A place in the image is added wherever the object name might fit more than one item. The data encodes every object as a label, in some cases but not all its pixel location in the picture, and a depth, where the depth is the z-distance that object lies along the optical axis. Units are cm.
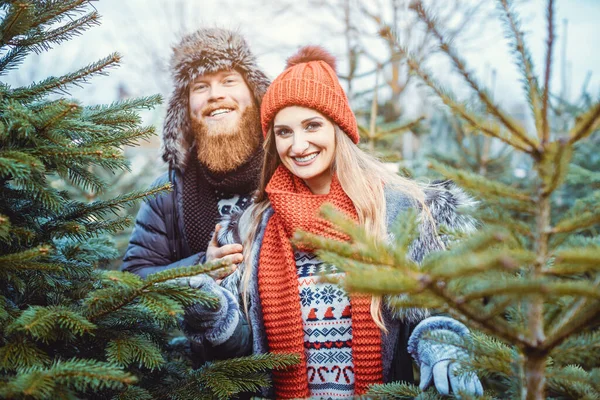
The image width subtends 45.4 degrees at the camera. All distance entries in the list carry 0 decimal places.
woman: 137
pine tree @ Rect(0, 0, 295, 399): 106
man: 171
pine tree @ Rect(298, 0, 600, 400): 74
